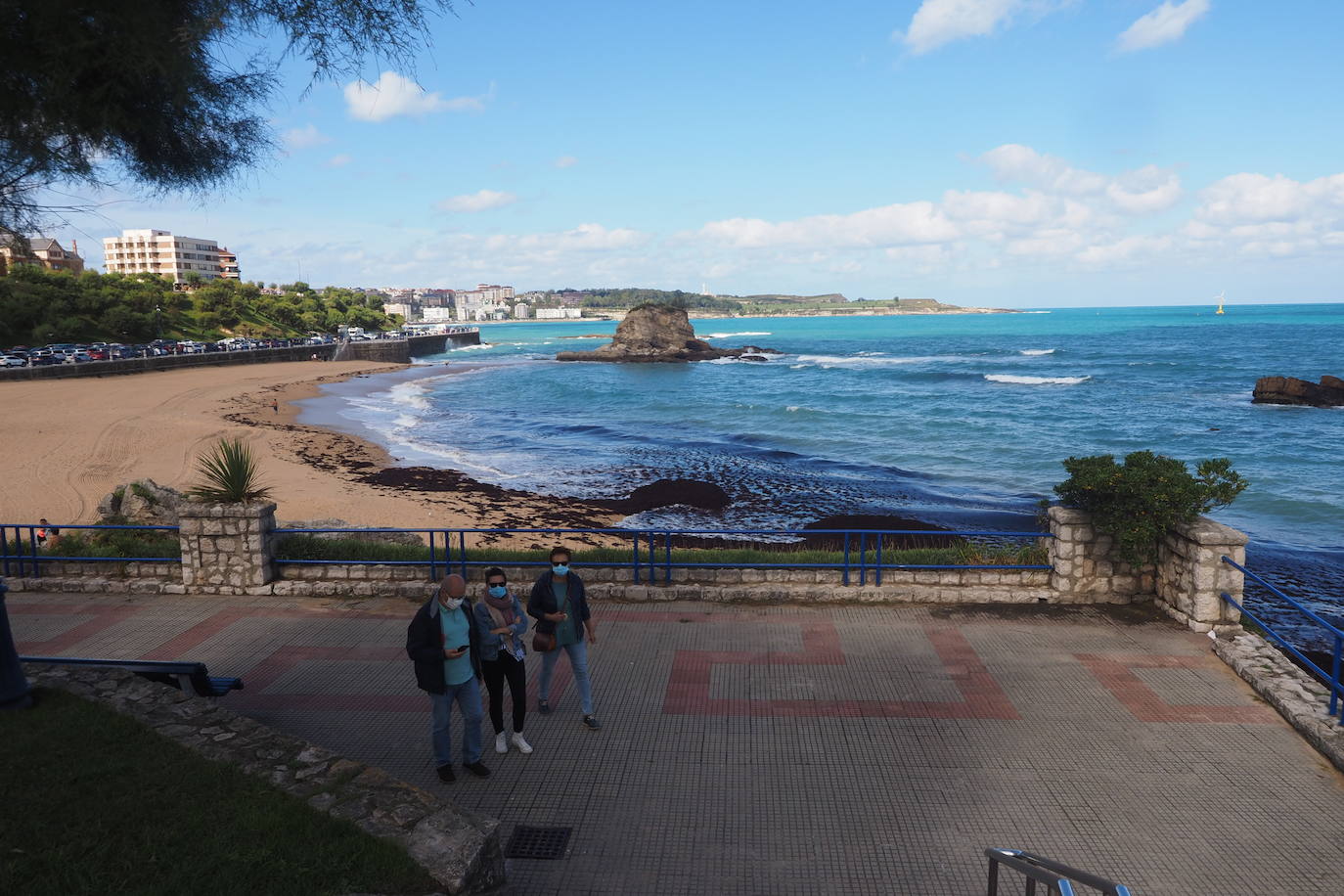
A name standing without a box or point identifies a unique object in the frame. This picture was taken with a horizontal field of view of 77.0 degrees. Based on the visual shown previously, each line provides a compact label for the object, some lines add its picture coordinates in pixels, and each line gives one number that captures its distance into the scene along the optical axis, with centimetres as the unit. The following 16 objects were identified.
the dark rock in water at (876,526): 1984
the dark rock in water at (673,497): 2595
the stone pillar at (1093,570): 1087
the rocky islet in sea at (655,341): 10962
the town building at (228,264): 18962
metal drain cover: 604
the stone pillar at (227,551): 1160
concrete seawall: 5772
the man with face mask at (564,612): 777
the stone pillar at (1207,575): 968
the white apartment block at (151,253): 16850
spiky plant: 1168
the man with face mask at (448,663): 680
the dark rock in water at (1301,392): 5406
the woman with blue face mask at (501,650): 735
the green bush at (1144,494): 1013
